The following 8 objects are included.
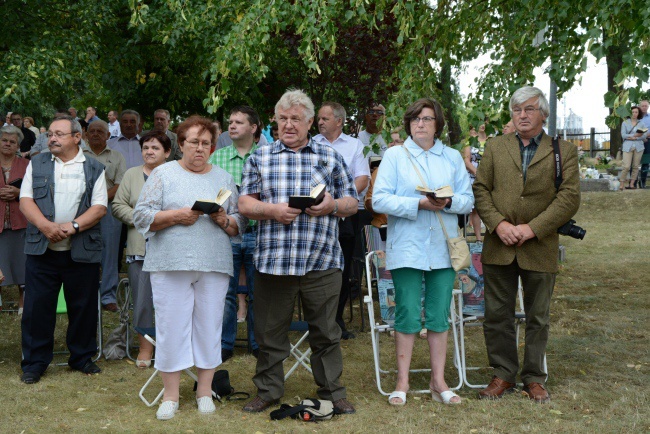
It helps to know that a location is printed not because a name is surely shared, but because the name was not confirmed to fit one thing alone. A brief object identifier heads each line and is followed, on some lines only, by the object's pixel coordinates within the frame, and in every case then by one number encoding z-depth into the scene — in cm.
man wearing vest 669
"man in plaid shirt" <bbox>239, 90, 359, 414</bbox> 559
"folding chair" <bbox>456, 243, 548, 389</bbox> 667
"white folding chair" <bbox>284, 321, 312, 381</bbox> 624
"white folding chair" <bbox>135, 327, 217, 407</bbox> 591
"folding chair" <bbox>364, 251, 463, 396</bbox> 628
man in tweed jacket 591
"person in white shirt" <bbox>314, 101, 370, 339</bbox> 771
